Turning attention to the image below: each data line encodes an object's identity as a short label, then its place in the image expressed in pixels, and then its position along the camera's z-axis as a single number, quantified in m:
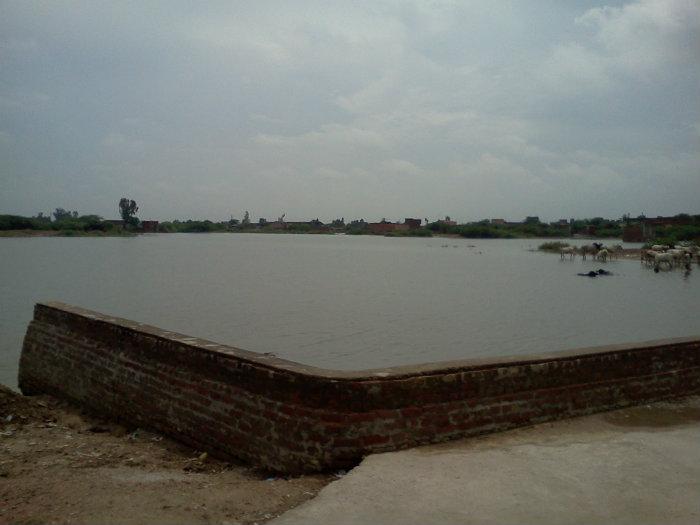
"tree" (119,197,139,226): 144.50
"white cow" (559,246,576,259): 69.25
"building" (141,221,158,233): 163.71
